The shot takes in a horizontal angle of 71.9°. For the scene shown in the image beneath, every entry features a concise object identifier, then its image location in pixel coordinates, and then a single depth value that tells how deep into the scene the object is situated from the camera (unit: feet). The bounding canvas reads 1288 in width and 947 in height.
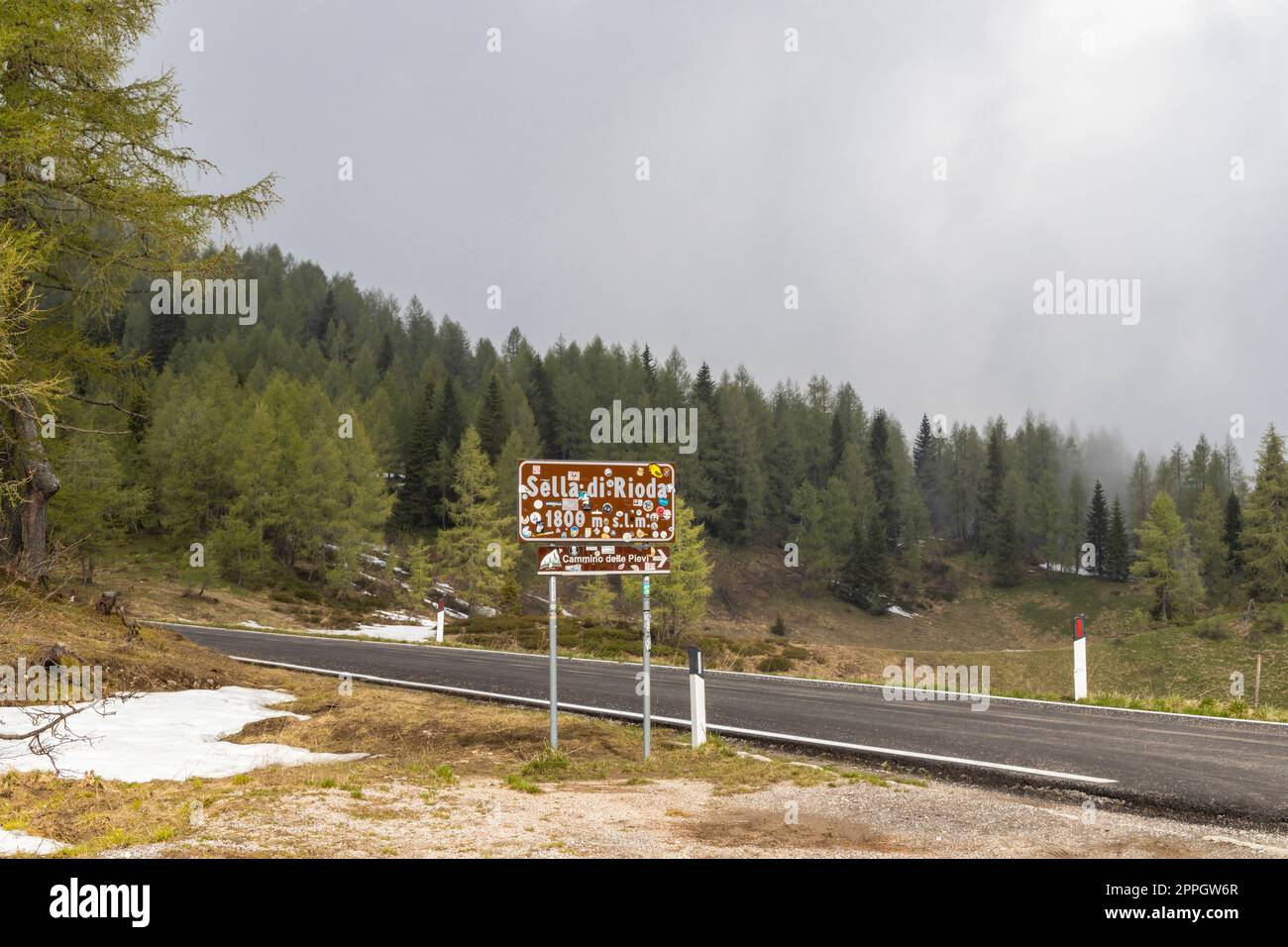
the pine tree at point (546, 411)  316.40
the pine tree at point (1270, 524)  215.92
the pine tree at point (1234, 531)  277.44
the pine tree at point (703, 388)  329.72
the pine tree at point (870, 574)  274.36
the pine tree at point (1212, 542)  279.08
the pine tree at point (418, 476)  251.39
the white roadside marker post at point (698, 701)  32.99
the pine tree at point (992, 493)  360.07
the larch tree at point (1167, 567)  228.02
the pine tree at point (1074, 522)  354.95
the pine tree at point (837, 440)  359.66
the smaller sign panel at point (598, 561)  31.53
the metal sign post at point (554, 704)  31.24
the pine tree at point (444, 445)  252.42
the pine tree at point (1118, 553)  315.58
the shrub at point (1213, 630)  162.40
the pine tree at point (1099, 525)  330.54
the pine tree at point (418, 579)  169.89
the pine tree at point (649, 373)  323.37
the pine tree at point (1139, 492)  389.60
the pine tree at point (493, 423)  258.37
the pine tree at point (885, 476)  347.15
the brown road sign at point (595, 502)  31.53
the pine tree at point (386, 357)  376.07
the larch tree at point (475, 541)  171.22
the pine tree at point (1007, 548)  322.75
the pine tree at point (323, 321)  437.17
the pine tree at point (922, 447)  444.92
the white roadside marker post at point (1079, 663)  47.32
